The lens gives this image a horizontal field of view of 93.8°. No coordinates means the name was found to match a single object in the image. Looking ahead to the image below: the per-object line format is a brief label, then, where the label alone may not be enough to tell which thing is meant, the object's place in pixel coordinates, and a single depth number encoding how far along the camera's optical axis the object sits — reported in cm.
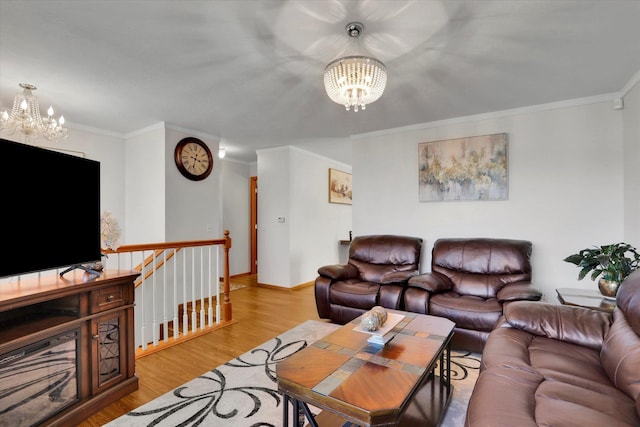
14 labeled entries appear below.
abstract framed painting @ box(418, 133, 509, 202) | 352
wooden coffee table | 123
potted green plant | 233
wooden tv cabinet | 161
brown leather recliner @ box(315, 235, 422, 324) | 315
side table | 229
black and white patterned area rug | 182
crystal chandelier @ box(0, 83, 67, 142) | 266
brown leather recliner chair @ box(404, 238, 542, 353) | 261
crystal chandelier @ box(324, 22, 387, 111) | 189
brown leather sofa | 113
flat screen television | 162
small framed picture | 627
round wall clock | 409
